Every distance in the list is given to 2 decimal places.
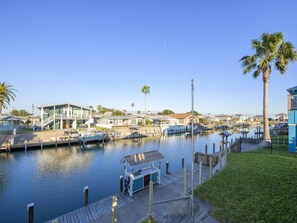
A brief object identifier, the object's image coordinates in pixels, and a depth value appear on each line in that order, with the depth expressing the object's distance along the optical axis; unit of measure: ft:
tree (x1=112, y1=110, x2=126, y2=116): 350.56
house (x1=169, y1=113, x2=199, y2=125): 310.41
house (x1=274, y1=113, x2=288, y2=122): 428.15
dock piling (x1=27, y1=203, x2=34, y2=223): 30.58
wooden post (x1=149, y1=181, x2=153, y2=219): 27.56
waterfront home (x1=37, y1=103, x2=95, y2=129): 154.68
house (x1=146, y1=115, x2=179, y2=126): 267.18
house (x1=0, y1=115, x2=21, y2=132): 122.56
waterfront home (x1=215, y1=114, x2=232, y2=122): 455.63
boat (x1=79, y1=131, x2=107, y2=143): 126.62
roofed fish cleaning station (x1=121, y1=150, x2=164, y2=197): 39.84
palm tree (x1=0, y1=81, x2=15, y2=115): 143.23
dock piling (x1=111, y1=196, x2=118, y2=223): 25.07
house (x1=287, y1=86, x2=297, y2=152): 60.03
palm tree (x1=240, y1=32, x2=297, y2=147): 72.84
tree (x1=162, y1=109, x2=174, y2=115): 447.63
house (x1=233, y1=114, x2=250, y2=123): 473.67
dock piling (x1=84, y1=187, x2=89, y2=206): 36.73
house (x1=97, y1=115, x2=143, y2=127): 223.51
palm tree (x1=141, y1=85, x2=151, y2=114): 276.41
